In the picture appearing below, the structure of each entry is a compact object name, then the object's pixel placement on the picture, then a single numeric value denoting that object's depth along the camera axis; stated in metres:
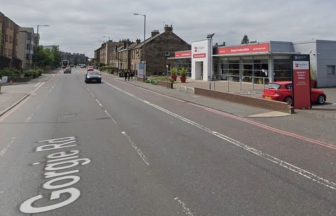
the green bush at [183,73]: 54.47
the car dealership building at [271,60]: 40.88
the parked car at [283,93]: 24.64
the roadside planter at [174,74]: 54.56
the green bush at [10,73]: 55.83
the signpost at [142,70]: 60.18
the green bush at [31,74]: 63.95
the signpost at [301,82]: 21.47
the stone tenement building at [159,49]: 86.31
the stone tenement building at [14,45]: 78.94
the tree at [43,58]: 123.62
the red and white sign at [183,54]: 65.46
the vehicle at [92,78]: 55.00
